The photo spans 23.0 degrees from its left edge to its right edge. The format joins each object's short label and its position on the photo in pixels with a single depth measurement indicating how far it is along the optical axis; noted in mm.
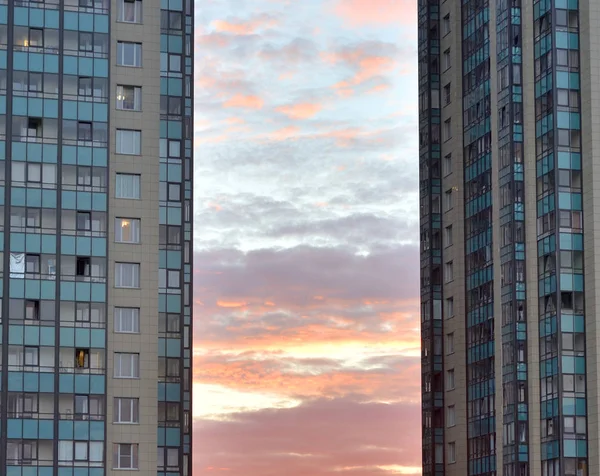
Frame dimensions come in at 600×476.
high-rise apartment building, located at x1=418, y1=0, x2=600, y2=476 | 121062
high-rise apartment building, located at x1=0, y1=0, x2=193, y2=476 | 119188
